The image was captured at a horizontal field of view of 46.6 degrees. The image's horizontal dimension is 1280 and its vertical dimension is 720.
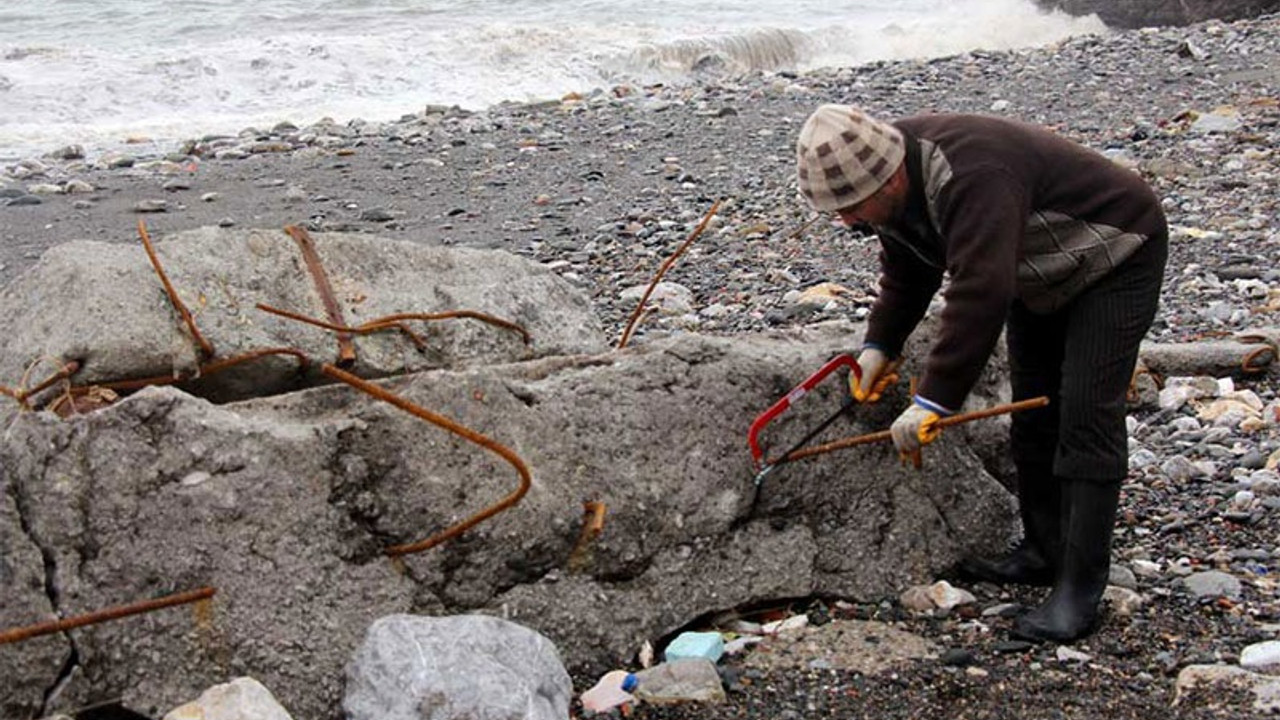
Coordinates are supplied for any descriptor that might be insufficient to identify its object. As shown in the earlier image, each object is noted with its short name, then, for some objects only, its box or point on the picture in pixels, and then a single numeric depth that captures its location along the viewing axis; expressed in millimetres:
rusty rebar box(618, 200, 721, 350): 5050
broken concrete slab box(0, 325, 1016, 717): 3557
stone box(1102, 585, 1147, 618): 4156
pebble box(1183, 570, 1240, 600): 4211
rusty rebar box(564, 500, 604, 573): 4000
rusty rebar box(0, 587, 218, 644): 3348
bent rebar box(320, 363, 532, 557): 3727
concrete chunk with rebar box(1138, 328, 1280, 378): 6242
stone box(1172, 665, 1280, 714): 3488
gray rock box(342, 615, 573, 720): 3367
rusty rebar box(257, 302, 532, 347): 4528
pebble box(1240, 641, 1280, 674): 3705
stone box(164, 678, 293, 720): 3258
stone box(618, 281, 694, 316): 8039
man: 3664
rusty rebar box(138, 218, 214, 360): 4324
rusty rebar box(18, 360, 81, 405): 3859
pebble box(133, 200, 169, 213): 11047
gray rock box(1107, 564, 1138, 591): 4312
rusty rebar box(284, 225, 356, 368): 4633
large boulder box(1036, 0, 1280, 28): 21109
